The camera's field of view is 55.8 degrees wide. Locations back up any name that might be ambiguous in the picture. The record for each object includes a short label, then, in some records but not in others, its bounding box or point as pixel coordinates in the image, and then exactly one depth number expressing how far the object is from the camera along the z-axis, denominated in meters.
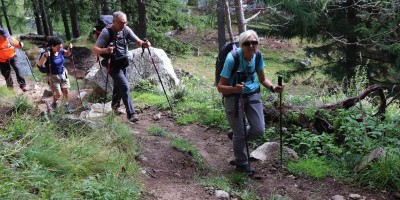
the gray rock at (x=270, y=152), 6.42
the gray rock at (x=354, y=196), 5.16
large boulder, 11.28
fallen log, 7.10
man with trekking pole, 7.12
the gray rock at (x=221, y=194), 4.86
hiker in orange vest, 10.12
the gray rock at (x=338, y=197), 5.14
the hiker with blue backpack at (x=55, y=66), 8.66
